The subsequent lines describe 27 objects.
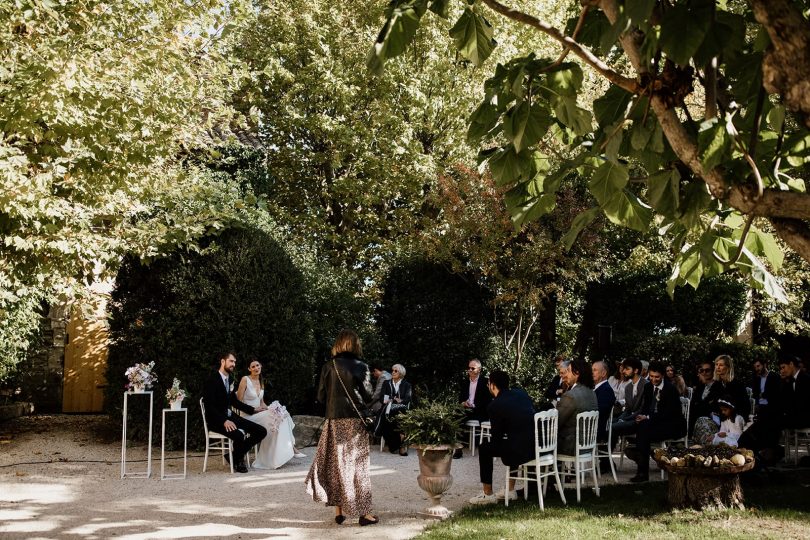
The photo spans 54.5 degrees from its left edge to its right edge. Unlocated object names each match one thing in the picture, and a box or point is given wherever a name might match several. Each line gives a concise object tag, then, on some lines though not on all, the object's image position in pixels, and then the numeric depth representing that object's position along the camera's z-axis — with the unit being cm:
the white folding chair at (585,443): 898
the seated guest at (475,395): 1337
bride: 1195
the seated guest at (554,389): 1254
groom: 1150
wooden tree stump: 801
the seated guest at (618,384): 1233
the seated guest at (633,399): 1122
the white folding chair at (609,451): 1044
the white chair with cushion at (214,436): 1141
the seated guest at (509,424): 880
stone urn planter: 831
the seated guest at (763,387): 1078
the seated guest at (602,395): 1052
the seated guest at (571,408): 918
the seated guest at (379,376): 1378
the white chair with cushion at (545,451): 870
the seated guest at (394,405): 1364
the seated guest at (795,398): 1134
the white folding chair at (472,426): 1325
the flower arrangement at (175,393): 1103
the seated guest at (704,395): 1092
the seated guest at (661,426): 1052
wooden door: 1800
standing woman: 794
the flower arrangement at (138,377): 1086
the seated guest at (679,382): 1416
